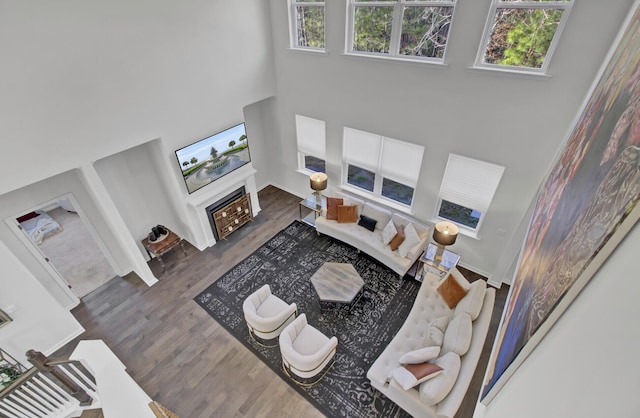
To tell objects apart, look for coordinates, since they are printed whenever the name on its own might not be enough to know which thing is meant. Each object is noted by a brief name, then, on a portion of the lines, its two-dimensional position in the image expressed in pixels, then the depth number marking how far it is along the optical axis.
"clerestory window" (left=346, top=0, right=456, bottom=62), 4.71
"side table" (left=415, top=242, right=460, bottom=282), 5.74
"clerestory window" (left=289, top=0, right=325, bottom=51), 5.89
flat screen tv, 5.97
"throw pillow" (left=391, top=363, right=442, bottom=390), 3.73
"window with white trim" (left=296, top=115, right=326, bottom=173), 7.05
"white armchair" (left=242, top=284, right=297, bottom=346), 4.72
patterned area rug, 4.50
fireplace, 6.78
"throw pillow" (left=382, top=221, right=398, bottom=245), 6.11
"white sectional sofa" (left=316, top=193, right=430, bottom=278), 5.92
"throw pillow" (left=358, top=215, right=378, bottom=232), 6.50
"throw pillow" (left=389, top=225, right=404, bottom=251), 6.04
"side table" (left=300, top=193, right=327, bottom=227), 7.18
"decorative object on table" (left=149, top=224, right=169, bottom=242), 6.40
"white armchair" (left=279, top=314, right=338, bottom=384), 4.20
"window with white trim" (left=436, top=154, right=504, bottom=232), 5.20
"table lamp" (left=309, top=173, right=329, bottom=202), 7.01
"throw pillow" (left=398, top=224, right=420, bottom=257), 5.87
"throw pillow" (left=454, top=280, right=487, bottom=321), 4.30
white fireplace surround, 6.45
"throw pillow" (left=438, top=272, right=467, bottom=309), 4.82
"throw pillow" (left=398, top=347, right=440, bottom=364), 3.95
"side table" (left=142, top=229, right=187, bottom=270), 6.31
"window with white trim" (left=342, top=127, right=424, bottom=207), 6.00
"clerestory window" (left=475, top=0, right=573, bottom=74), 3.92
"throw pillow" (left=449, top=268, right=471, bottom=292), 4.86
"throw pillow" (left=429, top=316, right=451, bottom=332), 4.44
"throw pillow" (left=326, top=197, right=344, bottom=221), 6.84
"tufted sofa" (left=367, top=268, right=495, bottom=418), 3.63
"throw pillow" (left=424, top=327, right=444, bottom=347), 4.23
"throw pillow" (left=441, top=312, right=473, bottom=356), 3.92
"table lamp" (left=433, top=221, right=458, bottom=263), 5.48
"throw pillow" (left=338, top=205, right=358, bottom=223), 6.71
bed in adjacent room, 7.56
